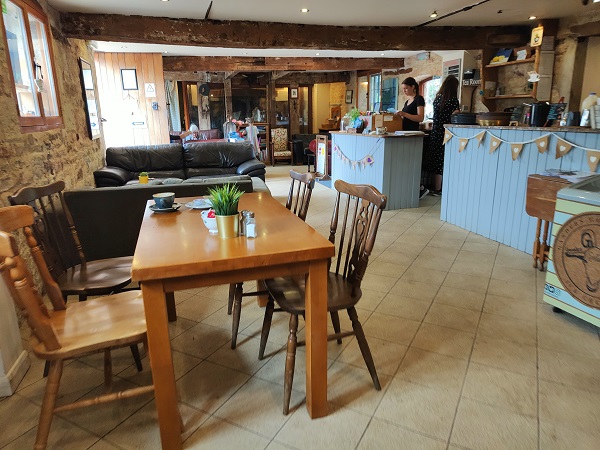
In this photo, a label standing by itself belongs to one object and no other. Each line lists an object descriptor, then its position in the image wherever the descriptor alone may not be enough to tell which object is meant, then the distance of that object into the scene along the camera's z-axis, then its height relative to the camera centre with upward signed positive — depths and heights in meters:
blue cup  2.14 -0.41
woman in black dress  5.56 +0.06
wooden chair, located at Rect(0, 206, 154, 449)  1.29 -0.76
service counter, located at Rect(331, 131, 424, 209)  5.03 -0.57
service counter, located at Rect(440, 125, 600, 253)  3.03 -0.46
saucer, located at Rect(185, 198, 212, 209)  2.21 -0.45
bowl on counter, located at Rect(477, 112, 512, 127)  3.81 -0.02
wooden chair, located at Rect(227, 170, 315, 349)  2.16 -0.90
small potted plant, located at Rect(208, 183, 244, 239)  1.56 -0.35
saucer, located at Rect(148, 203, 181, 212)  2.14 -0.45
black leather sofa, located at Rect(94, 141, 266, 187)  5.68 -0.54
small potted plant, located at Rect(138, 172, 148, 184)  3.99 -0.54
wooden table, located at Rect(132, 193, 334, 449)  1.35 -0.51
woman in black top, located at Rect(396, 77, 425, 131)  5.60 +0.14
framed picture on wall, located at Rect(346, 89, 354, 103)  10.63 +0.66
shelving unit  5.14 +0.62
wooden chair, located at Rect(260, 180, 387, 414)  1.70 -0.76
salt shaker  1.60 -0.41
